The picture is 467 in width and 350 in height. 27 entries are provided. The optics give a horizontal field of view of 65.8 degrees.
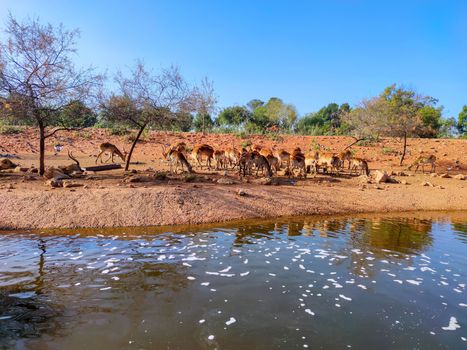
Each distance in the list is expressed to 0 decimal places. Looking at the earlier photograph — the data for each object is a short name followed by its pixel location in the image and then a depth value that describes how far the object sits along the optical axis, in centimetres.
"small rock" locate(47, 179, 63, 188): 1511
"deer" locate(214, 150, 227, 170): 2400
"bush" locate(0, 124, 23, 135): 3280
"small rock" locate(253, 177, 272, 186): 1864
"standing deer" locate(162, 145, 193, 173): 2116
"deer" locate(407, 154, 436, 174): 2584
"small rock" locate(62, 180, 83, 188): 1514
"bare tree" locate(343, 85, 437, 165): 2858
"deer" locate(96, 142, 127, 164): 2450
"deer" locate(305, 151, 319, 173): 2325
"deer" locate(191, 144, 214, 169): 2423
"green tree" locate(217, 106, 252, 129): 6619
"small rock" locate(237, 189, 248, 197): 1610
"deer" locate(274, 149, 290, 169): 2364
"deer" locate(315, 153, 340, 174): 2334
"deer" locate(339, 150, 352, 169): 2496
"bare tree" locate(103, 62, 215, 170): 1916
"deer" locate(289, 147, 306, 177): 2180
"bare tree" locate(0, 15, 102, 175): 1572
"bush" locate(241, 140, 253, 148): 3416
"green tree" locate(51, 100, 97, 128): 1752
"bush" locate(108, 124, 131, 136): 3228
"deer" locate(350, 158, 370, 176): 2391
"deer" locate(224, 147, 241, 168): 2353
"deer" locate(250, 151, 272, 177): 2103
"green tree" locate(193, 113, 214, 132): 5416
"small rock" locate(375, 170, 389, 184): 2125
